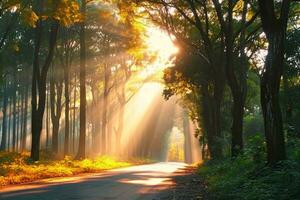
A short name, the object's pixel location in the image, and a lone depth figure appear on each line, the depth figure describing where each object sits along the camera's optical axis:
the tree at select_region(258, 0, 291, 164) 11.96
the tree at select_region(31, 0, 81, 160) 28.34
